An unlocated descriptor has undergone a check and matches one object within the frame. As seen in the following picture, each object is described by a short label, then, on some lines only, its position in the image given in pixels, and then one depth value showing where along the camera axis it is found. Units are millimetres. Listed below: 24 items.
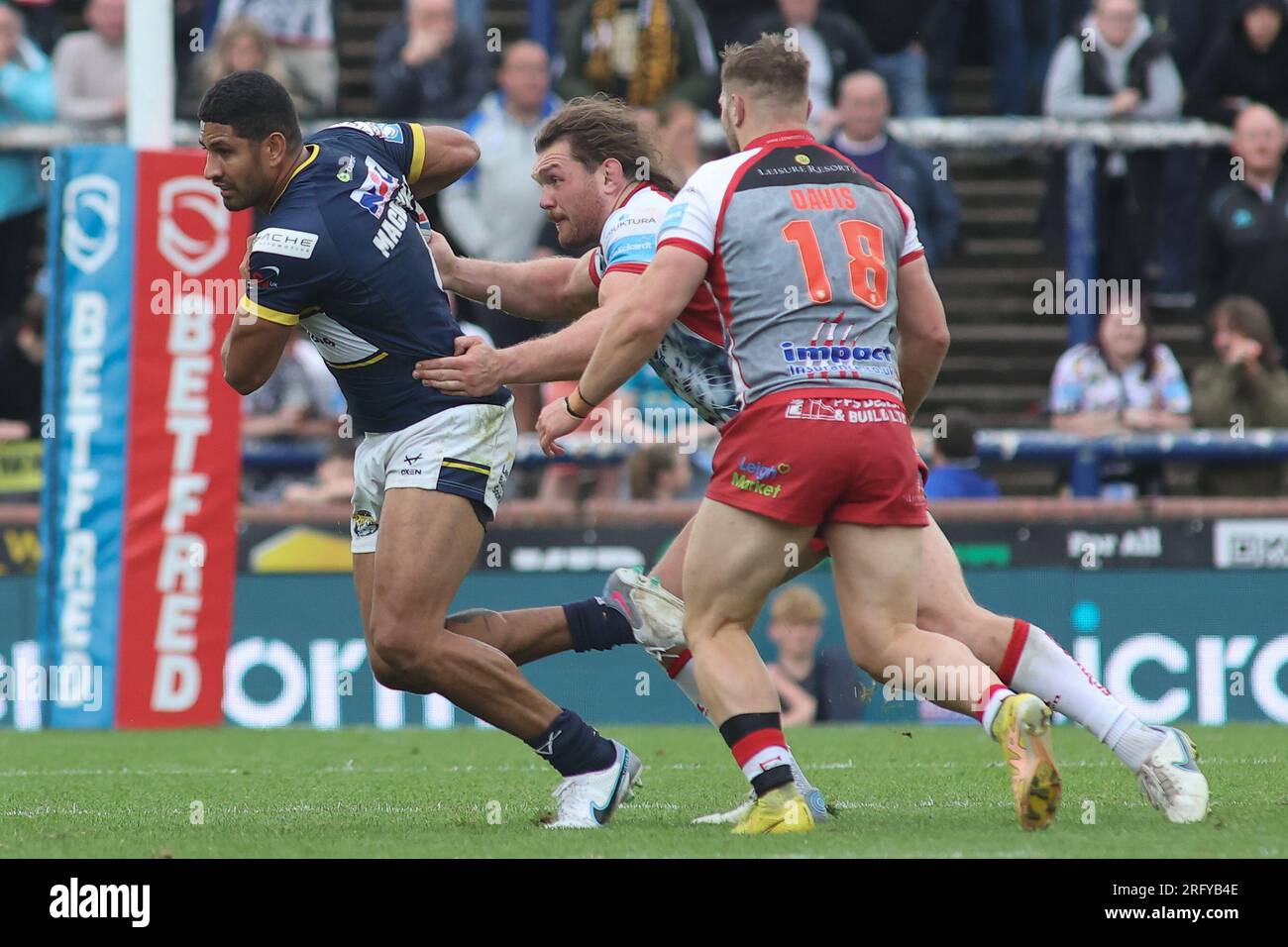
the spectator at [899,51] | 14406
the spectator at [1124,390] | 12688
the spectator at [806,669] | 11297
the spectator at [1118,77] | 13852
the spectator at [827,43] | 13812
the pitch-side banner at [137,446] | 11219
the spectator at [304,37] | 13883
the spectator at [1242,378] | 12711
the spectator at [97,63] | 14102
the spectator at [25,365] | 13789
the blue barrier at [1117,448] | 12453
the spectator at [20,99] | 14305
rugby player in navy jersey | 6473
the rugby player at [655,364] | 6227
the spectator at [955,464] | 11945
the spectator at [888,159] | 12961
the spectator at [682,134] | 12383
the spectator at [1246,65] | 14141
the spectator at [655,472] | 12250
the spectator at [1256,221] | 13484
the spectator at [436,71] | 13984
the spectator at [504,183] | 13289
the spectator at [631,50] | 13609
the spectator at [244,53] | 12984
